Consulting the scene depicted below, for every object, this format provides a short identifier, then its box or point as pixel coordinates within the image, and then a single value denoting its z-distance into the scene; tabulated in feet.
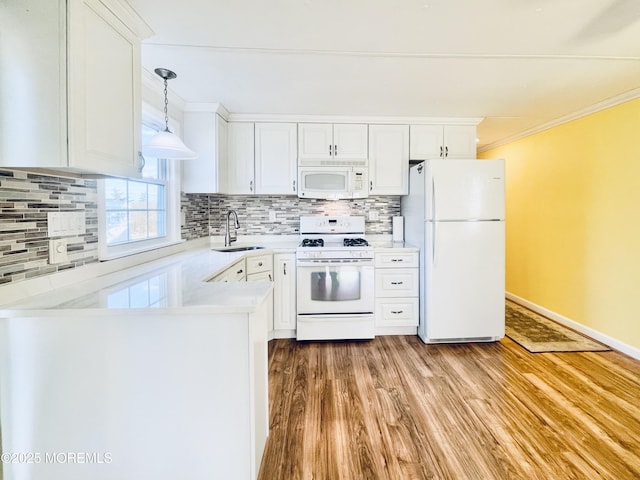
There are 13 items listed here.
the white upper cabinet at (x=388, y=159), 10.85
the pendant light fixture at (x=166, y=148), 5.86
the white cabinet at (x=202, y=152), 9.36
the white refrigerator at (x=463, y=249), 9.30
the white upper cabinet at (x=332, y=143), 10.62
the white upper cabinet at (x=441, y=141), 10.88
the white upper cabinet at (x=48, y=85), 3.58
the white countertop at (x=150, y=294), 3.68
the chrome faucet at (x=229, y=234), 10.67
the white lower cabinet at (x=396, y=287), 10.03
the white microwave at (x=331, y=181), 10.57
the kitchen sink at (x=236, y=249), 9.87
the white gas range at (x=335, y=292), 9.70
